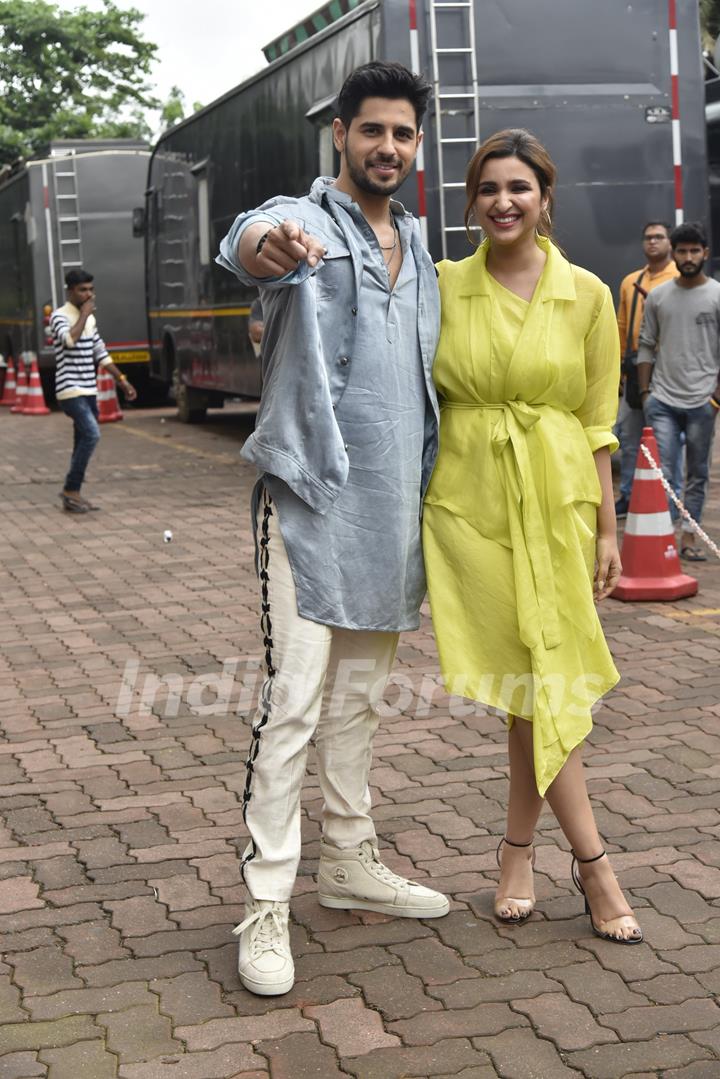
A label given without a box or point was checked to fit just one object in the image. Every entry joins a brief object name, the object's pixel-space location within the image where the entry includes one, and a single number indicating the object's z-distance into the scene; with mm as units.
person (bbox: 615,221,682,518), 10023
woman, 3768
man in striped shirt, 11906
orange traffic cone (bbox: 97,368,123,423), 21531
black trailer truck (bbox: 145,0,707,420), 11312
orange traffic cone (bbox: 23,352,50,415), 23219
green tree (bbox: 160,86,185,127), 50656
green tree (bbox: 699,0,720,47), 28125
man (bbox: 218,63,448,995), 3607
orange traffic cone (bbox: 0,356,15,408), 26172
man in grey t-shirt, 9000
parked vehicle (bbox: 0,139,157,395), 22703
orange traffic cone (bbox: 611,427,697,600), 7969
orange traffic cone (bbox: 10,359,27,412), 23502
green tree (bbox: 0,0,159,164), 46469
